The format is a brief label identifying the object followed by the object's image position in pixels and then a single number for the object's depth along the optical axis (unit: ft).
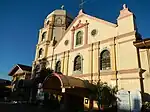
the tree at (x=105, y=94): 35.82
